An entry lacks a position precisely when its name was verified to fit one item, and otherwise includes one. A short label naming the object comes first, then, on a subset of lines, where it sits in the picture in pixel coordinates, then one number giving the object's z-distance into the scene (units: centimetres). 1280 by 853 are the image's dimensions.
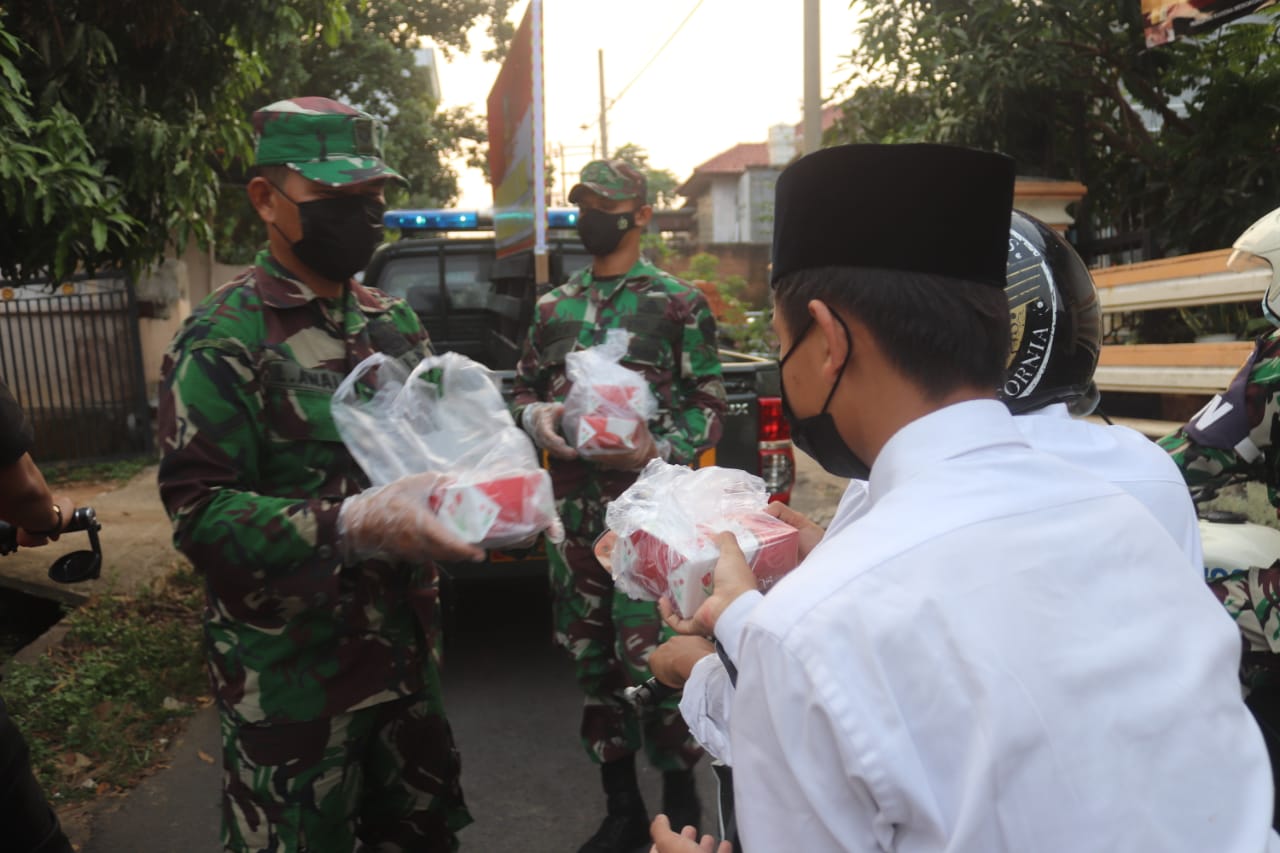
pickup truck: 591
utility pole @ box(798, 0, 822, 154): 987
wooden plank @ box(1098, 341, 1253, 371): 607
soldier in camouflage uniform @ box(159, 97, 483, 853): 197
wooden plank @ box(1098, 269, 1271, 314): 575
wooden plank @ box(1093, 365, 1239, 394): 625
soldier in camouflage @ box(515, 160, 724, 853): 327
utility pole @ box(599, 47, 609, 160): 2762
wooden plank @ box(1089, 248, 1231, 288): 615
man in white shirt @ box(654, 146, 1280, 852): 91
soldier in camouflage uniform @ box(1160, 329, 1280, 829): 207
